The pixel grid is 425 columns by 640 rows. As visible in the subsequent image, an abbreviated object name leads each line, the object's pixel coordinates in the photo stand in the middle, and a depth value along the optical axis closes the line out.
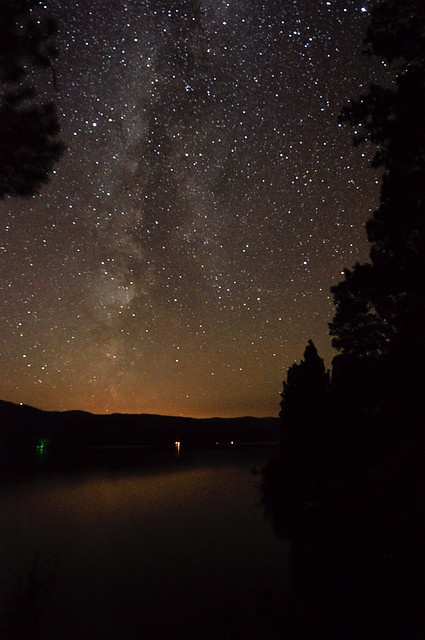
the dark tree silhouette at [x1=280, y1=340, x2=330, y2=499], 27.14
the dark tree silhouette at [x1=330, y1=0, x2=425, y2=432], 10.07
